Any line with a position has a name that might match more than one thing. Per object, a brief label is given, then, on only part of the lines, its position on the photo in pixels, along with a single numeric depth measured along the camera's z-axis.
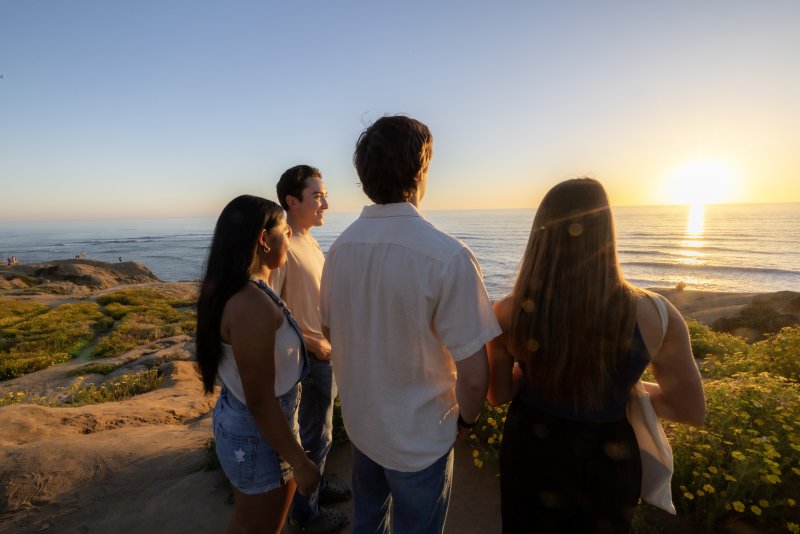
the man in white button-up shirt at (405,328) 1.60
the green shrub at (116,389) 7.32
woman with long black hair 1.83
